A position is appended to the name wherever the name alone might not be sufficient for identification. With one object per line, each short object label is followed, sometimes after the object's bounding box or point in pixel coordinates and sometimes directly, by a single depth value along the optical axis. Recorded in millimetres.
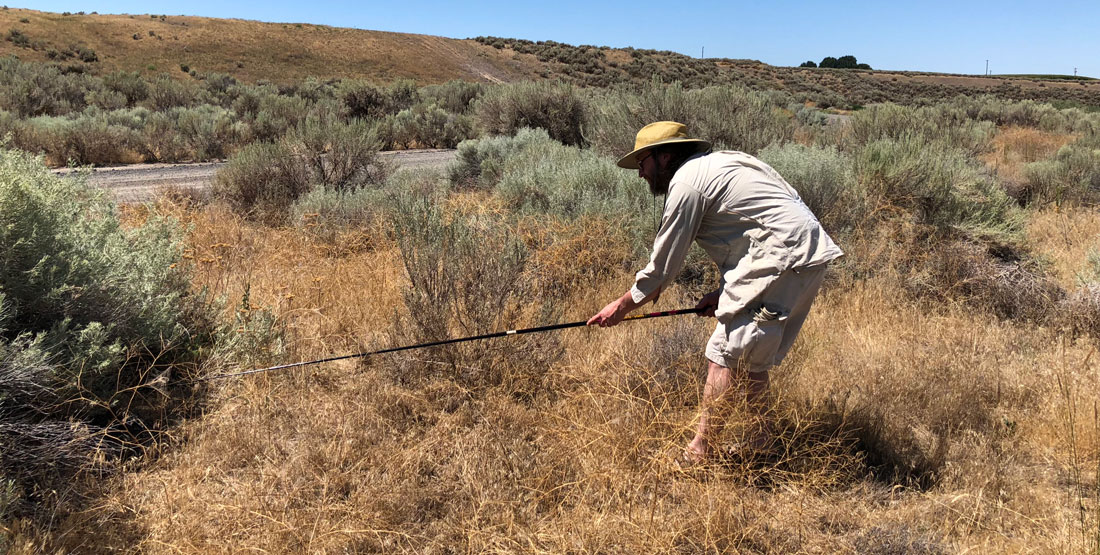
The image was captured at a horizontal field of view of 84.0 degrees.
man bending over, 2447
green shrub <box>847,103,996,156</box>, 10047
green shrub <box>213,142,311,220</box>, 7156
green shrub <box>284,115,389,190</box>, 8008
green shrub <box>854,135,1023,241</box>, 5930
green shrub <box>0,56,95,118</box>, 15211
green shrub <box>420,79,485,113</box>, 20625
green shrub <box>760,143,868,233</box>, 5969
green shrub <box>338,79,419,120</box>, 18438
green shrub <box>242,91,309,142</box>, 13273
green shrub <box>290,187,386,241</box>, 5969
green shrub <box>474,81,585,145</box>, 12664
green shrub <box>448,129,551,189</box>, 8641
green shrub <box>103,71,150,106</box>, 19578
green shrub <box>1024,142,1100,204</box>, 8359
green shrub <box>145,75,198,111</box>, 18806
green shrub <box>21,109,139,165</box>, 10266
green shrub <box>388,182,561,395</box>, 3473
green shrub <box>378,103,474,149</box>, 14797
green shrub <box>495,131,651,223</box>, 5859
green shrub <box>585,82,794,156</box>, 8016
